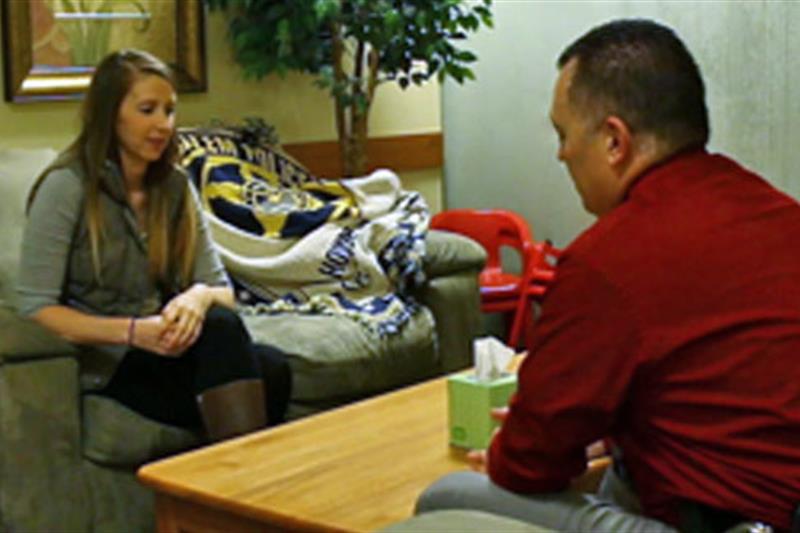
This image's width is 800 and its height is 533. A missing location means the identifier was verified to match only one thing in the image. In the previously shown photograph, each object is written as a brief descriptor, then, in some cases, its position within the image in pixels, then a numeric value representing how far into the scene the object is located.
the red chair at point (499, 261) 4.55
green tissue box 2.34
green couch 2.84
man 1.53
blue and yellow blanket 3.65
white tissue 2.40
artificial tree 4.14
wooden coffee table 2.02
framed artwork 3.76
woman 2.88
